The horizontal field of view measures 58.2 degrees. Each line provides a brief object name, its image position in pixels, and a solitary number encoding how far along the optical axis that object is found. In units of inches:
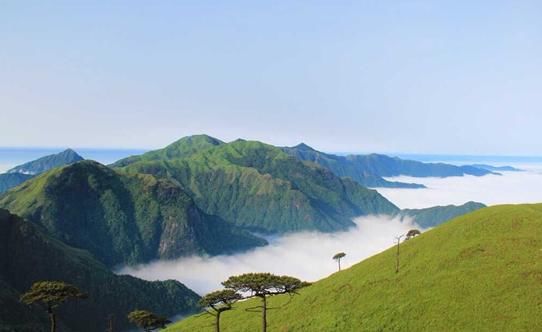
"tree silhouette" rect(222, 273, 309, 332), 3083.2
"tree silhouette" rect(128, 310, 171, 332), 4215.1
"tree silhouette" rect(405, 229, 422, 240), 5521.7
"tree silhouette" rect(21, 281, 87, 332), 3139.8
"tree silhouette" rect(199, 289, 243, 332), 3245.6
